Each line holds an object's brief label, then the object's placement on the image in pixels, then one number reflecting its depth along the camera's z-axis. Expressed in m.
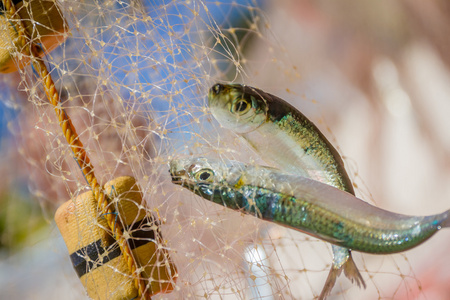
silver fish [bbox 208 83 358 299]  0.75
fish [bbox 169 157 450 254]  0.74
